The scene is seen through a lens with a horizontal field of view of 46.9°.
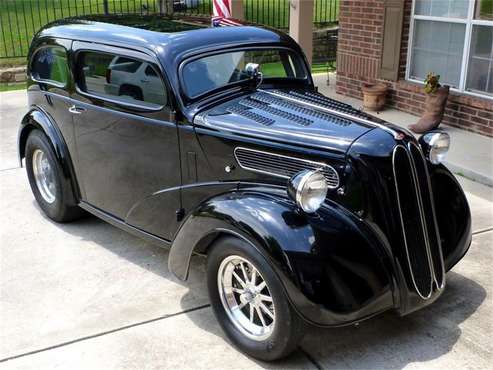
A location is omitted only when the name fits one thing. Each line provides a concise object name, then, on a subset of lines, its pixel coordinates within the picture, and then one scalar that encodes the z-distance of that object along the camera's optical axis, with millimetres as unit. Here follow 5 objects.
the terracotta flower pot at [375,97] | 7758
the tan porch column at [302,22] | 8883
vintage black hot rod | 2904
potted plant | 6684
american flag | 6281
